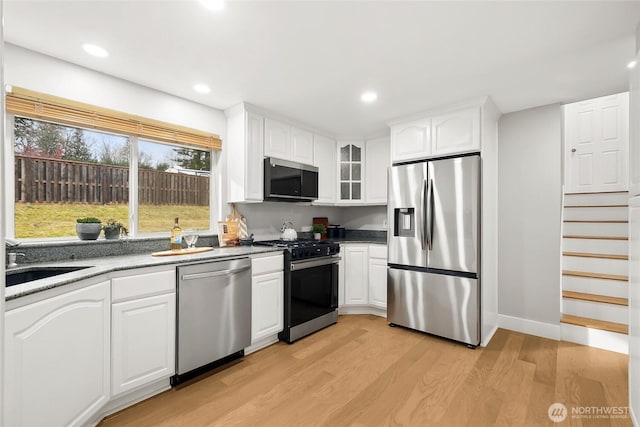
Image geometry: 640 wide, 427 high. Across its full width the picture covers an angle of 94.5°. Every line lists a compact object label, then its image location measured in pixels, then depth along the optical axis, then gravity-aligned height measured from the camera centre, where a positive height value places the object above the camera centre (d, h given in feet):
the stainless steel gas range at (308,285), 9.71 -2.52
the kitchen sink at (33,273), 5.88 -1.24
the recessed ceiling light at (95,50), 6.70 +3.79
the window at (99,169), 7.02 +1.27
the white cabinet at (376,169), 13.24 +2.07
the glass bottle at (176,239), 8.71 -0.75
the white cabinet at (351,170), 13.75 +2.06
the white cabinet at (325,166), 12.81 +2.15
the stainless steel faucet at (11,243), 6.18 -0.63
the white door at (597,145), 12.90 +3.20
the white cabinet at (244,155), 10.01 +2.05
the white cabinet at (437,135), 9.48 +2.74
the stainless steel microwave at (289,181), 10.46 +1.26
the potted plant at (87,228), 7.43 -0.38
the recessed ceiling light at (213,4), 5.30 +3.81
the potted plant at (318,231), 13.37 -0.76
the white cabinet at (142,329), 6.15 -2.54
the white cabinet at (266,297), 8.89 -2.59
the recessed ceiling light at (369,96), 9.10 +3.73
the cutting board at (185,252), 7.89 -1.06
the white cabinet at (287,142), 10.74 +2.79
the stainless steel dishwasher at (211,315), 7.16 -2.64
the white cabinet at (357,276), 12.23 -2.55
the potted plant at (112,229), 7.88 -0.42
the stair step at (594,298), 9.44 -2.75
